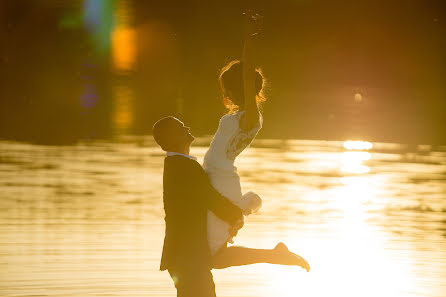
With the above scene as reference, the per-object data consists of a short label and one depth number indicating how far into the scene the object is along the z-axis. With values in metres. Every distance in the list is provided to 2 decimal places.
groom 15.96
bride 16.09
